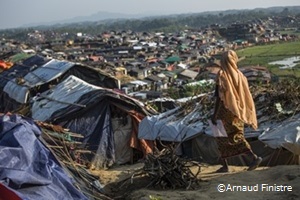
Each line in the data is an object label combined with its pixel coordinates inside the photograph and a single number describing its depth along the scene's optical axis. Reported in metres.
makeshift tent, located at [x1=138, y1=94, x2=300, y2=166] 5.96
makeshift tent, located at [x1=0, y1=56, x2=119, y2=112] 11.37
